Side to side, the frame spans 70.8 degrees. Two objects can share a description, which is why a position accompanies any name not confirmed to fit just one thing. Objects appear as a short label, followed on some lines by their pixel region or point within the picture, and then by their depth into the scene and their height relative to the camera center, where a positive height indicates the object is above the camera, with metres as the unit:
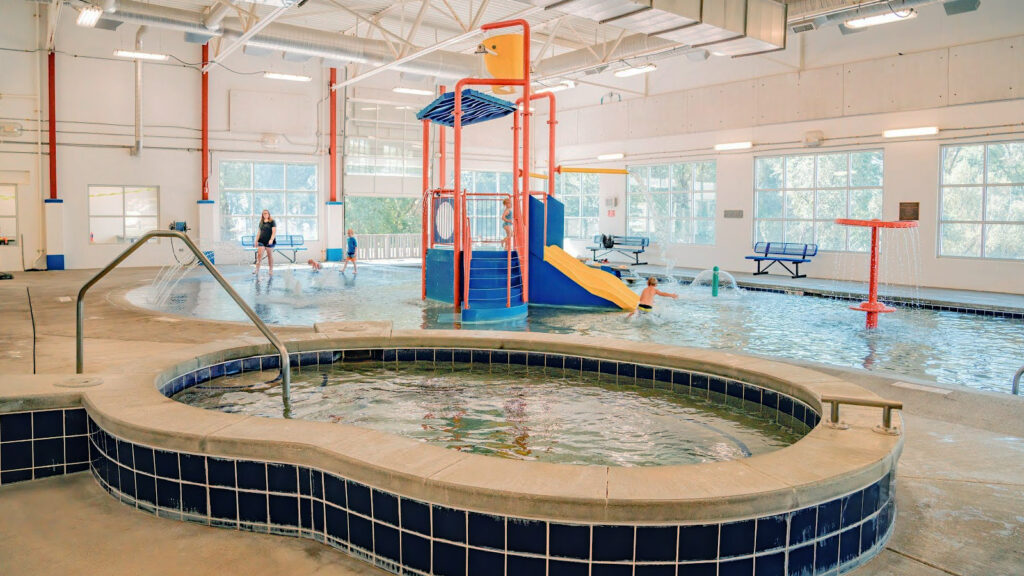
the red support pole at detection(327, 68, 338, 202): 20.78 +2.92
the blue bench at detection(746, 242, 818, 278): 16.12 -0.15
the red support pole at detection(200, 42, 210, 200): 18.78 +2.93
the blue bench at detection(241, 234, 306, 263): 19.52 -0.13
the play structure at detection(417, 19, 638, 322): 10.14 -0.16
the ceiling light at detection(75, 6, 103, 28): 11.88 +3.69
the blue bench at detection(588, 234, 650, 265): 19.56 -0.03
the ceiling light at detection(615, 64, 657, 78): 15.00 +3.68
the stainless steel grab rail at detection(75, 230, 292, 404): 4.25 -0.40
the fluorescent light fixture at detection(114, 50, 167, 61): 14.41 +3.68
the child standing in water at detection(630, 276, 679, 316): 10.49 -0.77
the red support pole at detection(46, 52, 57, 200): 16.78 +2.85
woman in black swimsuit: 15.17 +0.05
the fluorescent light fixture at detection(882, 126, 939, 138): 14.32 +2.34
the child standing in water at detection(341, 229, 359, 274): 17.56 -0.19
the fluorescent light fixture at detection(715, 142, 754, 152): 17.69 +2.47
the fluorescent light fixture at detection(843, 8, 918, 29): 10.93 +3.52
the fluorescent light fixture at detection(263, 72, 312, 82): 16.52 +3.76
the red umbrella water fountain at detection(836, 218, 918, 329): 8.90 -0.65
